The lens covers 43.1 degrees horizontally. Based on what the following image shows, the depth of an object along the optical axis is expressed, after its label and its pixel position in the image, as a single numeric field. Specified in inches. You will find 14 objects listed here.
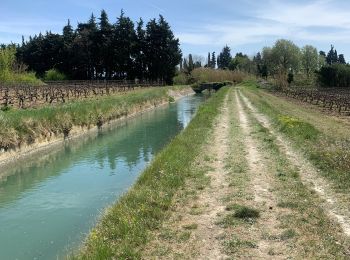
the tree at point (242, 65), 5561.0
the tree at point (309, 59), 4687.5
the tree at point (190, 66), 4555.6
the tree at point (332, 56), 6943.9
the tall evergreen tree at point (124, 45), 3287.4
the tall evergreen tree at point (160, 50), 3398.1
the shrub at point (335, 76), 3056.1
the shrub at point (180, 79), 3974.2
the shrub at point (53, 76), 3255.4
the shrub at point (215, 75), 4192.9
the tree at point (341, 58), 6995.1
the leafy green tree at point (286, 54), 4466.0
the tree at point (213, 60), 7647.6
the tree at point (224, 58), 6732.3
